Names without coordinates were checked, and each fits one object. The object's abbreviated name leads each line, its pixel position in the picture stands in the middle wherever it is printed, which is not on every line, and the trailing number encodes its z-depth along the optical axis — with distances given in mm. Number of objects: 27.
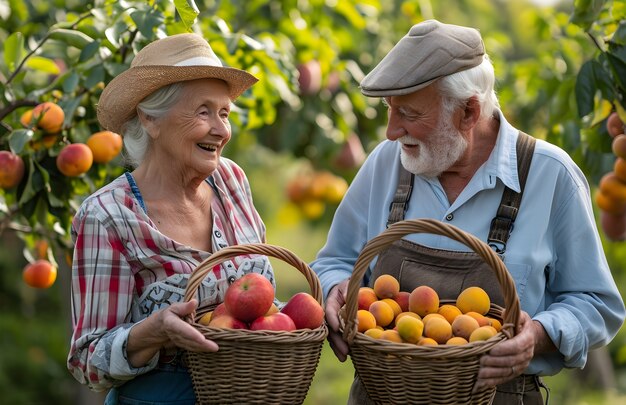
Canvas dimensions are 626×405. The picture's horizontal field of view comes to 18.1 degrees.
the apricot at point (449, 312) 4953
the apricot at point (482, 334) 4711
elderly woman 4984
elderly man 5273
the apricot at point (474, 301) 4996
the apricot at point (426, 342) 4680
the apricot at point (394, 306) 5094
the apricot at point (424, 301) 4996
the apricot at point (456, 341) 4674
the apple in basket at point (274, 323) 4758
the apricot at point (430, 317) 4840
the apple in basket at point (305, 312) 4871
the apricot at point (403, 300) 5191
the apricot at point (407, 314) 4894
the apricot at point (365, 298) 5180
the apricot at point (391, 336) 4791
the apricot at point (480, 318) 4875
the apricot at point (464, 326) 4785
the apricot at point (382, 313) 4984
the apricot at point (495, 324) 4883
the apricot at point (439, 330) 4758
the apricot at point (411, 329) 4734
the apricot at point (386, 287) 5223
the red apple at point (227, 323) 4797
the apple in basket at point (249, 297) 4785
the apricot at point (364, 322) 4930
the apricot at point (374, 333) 4824
